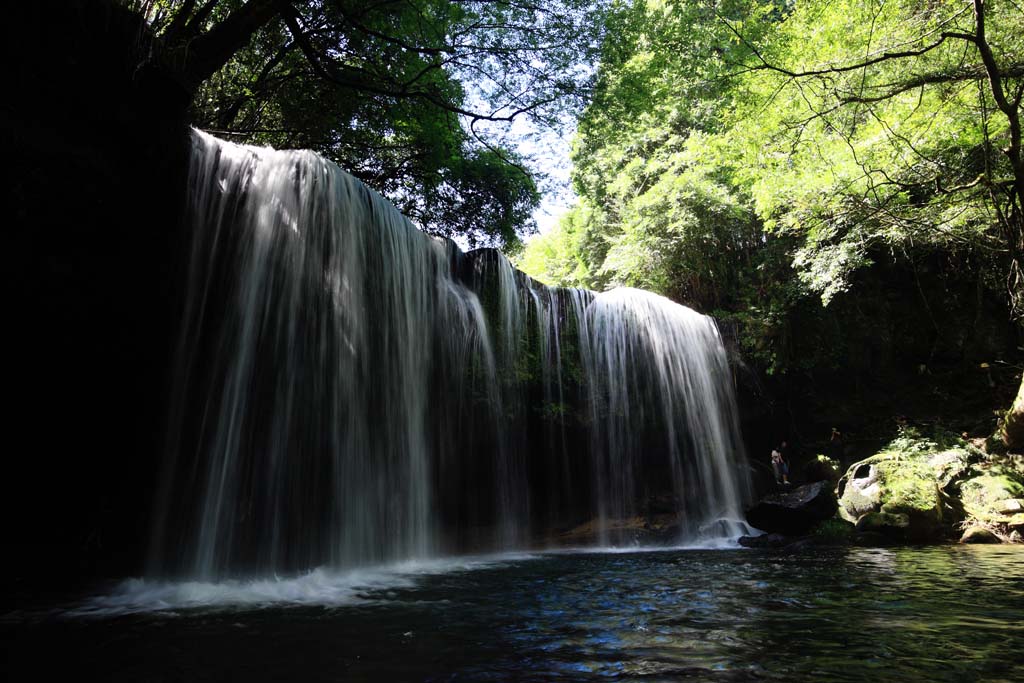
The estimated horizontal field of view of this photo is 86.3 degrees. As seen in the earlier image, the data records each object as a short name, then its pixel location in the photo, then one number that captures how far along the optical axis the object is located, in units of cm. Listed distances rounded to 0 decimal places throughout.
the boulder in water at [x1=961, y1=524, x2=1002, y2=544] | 923
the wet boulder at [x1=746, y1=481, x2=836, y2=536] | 1042
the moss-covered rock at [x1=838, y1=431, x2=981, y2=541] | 968
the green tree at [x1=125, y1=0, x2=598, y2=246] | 706
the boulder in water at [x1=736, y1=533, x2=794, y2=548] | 975
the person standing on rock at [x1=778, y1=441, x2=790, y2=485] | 1381
